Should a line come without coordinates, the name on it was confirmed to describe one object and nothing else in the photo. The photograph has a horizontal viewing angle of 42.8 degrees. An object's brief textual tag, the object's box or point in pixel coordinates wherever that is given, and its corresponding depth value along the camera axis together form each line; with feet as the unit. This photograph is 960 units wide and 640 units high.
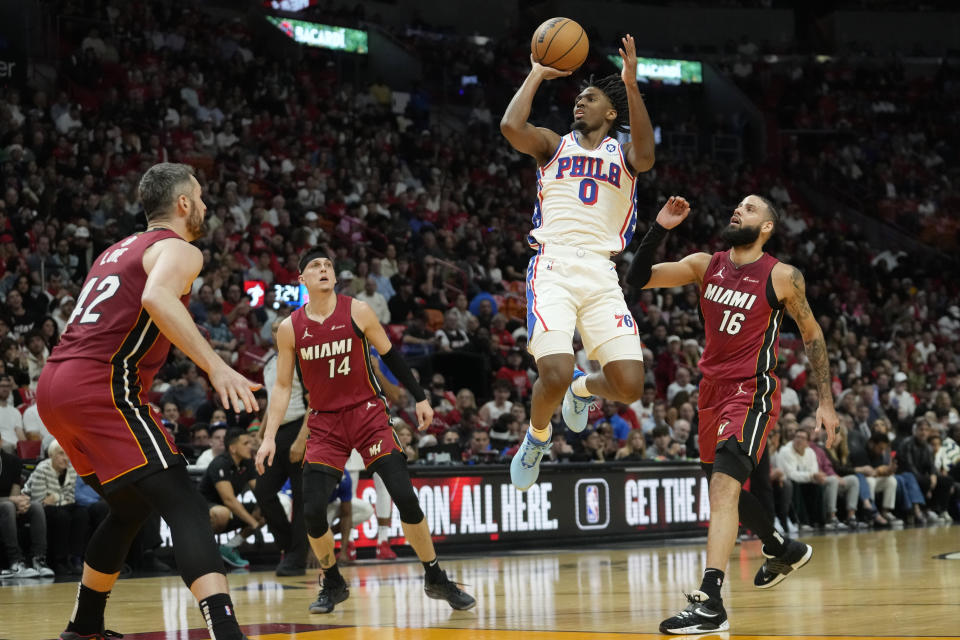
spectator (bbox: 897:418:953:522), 60.23
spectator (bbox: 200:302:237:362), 45.85
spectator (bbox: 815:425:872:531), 57.06
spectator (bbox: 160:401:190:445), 41.06
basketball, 22.30
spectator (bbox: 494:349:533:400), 53.88
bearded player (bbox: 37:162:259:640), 14.84
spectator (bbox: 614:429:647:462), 50.03
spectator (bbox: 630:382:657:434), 54.54
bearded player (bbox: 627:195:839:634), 21.48
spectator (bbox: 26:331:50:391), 41.68
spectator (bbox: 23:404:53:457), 39.24
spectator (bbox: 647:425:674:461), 50.90
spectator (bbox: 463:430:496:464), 45.65
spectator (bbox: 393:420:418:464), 42.68
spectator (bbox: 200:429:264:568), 37.19
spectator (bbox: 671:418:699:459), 53.52
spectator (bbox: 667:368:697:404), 56.65
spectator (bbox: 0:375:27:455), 37.76
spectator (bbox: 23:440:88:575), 35.81
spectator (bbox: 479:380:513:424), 50.11
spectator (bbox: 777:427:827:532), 53.98
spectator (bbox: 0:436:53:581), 34.91
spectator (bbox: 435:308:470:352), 54.60
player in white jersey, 22.15
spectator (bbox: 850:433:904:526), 58.54
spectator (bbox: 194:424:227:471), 39.06
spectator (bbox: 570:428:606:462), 48.83
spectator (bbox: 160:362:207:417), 43.39
